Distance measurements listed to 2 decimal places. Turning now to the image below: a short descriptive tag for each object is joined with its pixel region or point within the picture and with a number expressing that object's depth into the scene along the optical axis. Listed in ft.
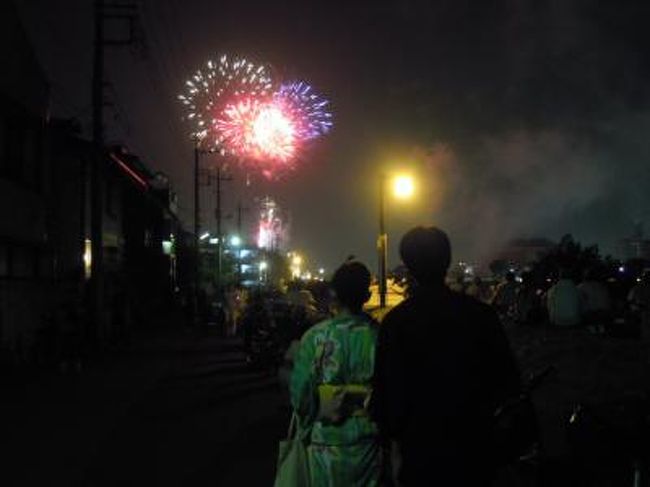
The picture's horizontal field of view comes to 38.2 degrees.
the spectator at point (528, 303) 64.39
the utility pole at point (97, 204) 76.28
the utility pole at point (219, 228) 183.61
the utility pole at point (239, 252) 261.03
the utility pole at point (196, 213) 159.33
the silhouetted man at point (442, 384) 11.98
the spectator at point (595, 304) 55.06
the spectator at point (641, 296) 55.62
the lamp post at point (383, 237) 88.17
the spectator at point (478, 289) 77.97
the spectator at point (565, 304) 55.36
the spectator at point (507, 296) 74.39
